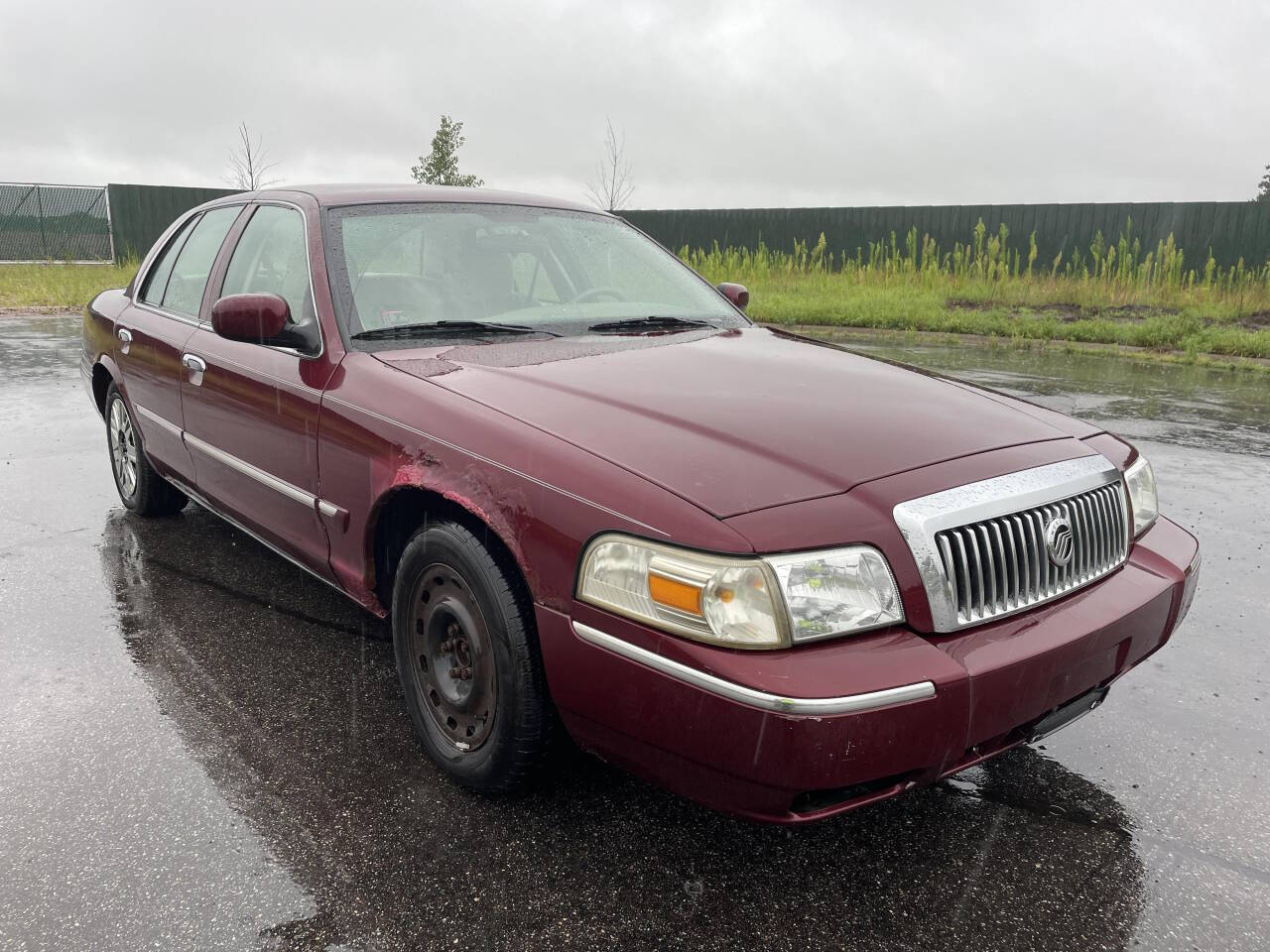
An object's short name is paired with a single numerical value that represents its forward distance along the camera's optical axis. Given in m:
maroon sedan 1.91
